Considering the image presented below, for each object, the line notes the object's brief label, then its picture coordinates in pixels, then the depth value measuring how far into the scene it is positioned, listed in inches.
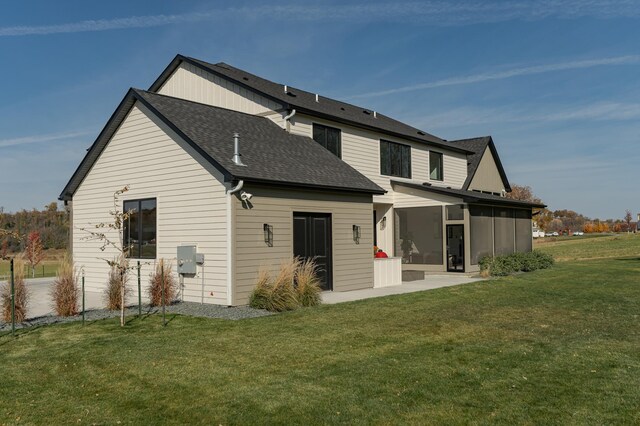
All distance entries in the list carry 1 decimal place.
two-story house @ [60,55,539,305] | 490.9
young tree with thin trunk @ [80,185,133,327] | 594.9
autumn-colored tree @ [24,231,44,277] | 857.3
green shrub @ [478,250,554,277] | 776.9
